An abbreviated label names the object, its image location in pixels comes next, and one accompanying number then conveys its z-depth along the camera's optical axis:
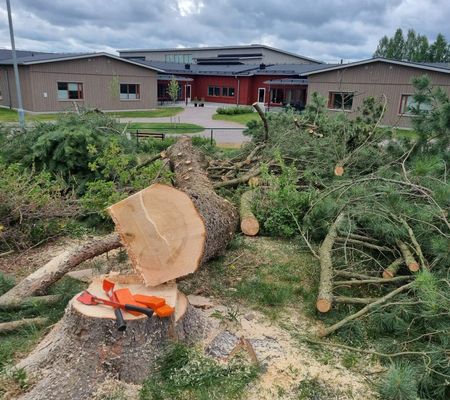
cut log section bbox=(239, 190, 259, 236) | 5.72
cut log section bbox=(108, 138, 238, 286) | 3.42
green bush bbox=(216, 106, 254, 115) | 28.98
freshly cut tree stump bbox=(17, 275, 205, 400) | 2.71
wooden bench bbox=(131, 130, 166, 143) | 14.03
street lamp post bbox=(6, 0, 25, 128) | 15.23
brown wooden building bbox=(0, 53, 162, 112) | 24.58
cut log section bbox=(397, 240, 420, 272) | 4.11
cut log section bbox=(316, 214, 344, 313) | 3.83
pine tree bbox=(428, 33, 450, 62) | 53.09
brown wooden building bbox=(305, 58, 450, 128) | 22.31
